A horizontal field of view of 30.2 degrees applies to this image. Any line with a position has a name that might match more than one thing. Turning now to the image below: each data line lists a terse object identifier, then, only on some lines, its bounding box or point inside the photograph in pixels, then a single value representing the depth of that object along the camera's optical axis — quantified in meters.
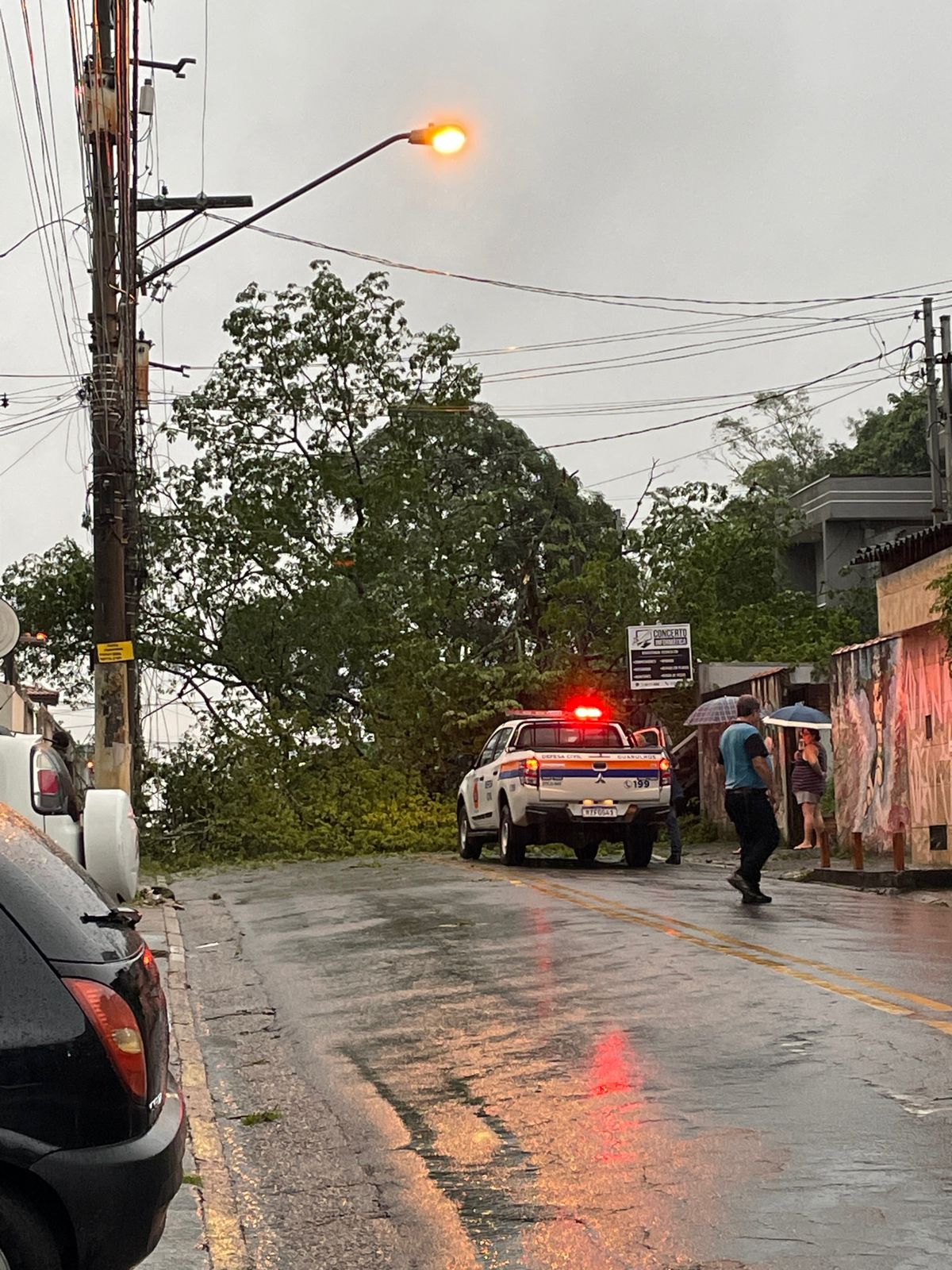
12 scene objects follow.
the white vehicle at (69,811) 9.30
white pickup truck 22.52
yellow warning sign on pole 17.86
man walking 16.45
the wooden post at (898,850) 20.27
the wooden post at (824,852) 22.62
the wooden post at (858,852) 21.70
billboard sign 35.44
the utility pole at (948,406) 33.06
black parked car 4.11
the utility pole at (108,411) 17.97
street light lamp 16.69
